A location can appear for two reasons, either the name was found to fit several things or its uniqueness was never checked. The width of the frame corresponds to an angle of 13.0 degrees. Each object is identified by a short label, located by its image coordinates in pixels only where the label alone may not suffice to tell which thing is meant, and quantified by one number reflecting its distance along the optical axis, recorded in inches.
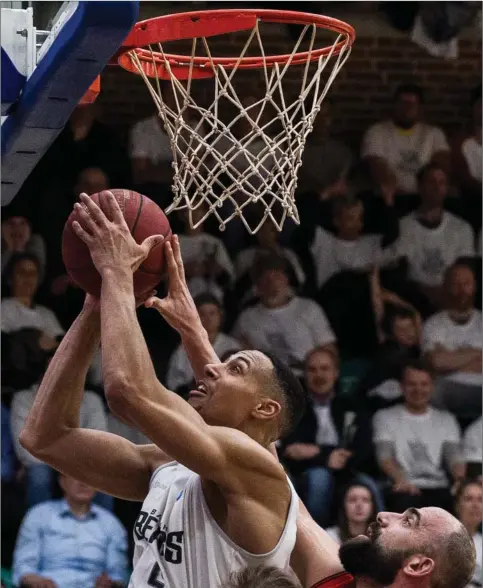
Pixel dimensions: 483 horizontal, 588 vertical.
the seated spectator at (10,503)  422.4
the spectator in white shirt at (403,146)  521.1
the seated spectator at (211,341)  456.0
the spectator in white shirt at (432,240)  505.3
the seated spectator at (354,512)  413.1
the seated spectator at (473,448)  455.2
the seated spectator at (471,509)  431.2
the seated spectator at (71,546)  402.1
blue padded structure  214.5
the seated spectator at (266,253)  489.0
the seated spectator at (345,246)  497.6
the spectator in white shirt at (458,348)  483.5
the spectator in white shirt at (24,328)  448.0
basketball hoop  250.3
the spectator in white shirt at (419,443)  448.2
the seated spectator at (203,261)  480.5
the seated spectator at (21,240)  471.8
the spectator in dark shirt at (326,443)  429.7
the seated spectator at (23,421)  426.2
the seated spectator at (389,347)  471.0
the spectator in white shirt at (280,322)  473.5
